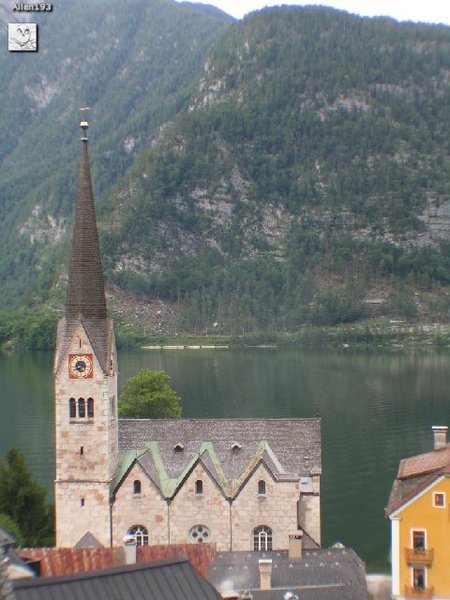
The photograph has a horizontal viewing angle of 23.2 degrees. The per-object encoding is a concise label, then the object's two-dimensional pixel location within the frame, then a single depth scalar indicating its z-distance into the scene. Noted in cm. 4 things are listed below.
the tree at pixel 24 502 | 5206
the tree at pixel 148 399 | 7812
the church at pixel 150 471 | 5062
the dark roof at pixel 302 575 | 4034
